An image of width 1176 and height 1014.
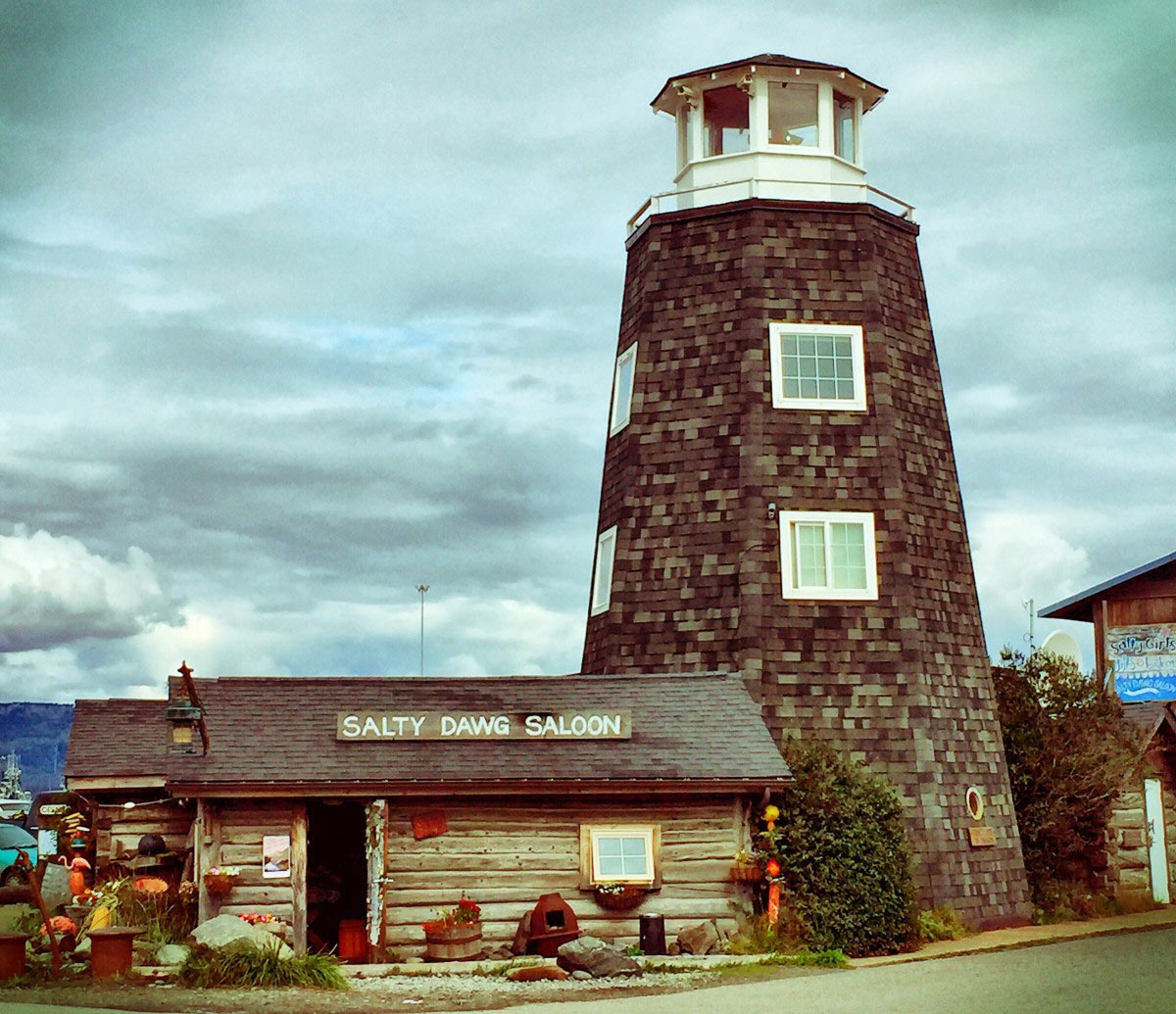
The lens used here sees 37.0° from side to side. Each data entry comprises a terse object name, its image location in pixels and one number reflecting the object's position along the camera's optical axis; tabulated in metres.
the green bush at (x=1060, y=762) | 32.34
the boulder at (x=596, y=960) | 23.38
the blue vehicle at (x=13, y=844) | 40.25
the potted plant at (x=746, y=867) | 25.64
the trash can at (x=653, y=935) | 25.14
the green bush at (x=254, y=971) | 22.59
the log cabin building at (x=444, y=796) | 24.86
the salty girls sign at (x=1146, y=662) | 40.44
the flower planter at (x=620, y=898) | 25.45
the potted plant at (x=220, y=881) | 24.33
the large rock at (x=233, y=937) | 23.12
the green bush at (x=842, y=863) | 26.06
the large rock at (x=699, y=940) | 25.27
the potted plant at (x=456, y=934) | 24.62
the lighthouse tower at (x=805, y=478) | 29.45
